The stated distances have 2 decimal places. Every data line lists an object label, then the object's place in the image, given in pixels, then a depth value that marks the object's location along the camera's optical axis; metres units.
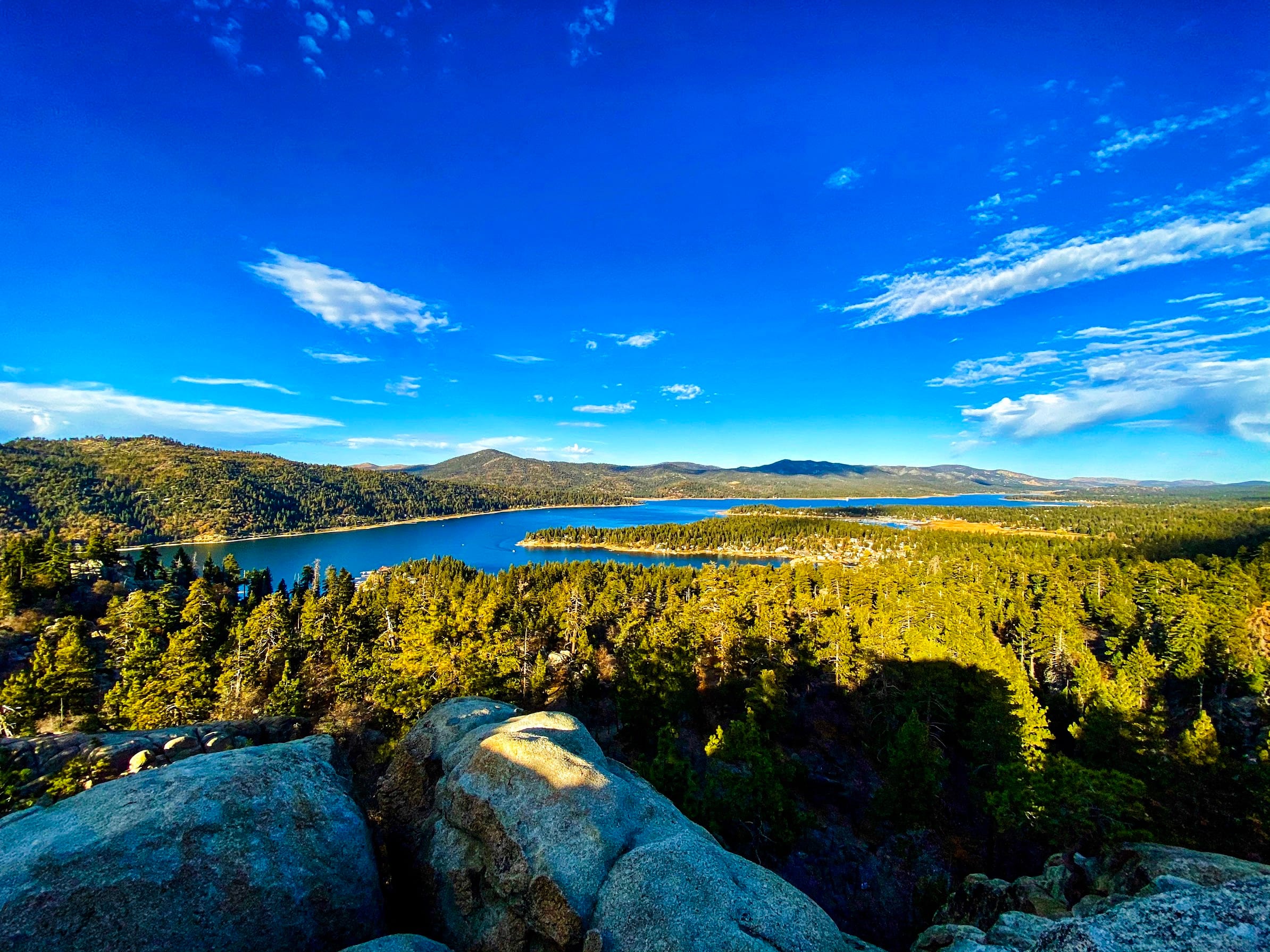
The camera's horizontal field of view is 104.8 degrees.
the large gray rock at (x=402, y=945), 8.29
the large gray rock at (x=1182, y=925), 7.08
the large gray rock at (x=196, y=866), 7.51
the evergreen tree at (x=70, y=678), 30.47
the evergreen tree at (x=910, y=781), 23.17
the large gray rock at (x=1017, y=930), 8.95
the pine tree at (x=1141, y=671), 33.09
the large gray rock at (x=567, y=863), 8.76
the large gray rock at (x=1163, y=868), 9.41
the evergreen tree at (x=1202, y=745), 21.72
